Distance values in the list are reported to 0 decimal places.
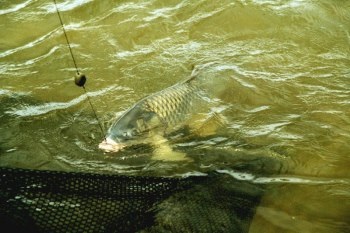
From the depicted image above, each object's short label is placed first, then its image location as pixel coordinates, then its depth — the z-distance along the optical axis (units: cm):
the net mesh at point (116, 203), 198
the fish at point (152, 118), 322
